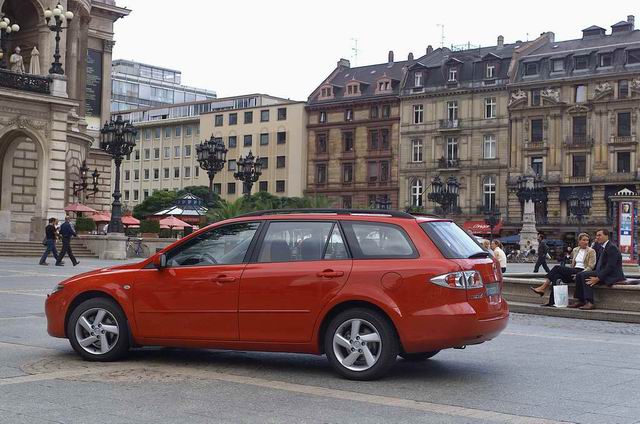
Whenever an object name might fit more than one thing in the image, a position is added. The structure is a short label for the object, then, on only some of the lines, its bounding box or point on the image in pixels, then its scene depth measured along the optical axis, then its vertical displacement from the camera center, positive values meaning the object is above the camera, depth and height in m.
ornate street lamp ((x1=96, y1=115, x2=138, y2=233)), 33.25 +3.92
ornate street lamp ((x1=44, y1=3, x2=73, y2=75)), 35.50 +8.99
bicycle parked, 40.12 -0.61
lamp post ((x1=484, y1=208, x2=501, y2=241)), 66.81 +2.15
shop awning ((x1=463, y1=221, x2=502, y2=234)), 69.00 +1.16
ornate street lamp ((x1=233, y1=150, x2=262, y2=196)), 34.06 +2.79
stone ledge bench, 14.47 -1.16
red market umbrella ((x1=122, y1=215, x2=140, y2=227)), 53.38 +0.94
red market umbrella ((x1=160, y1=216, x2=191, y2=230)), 44.49 +0.74
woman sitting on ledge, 15.01 -0.47
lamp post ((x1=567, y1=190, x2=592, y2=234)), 65.69 +3.02
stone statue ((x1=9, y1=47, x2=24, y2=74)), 39.22 +8.09
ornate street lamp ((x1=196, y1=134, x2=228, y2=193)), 30.42 +3.01
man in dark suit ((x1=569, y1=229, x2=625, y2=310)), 14.29 -0.52
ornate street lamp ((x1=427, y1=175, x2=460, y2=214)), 44.88 +2.54
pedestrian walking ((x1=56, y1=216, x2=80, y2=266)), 27.48 -0.13
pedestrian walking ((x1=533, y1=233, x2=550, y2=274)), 28.67 -0.39
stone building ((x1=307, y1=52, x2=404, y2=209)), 78.19 +10.00
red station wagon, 7.53 -0.52
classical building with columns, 36.59 +5.81
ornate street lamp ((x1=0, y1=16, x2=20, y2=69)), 39.12 +9.97
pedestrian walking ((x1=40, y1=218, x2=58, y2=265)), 28.00 -0.07
